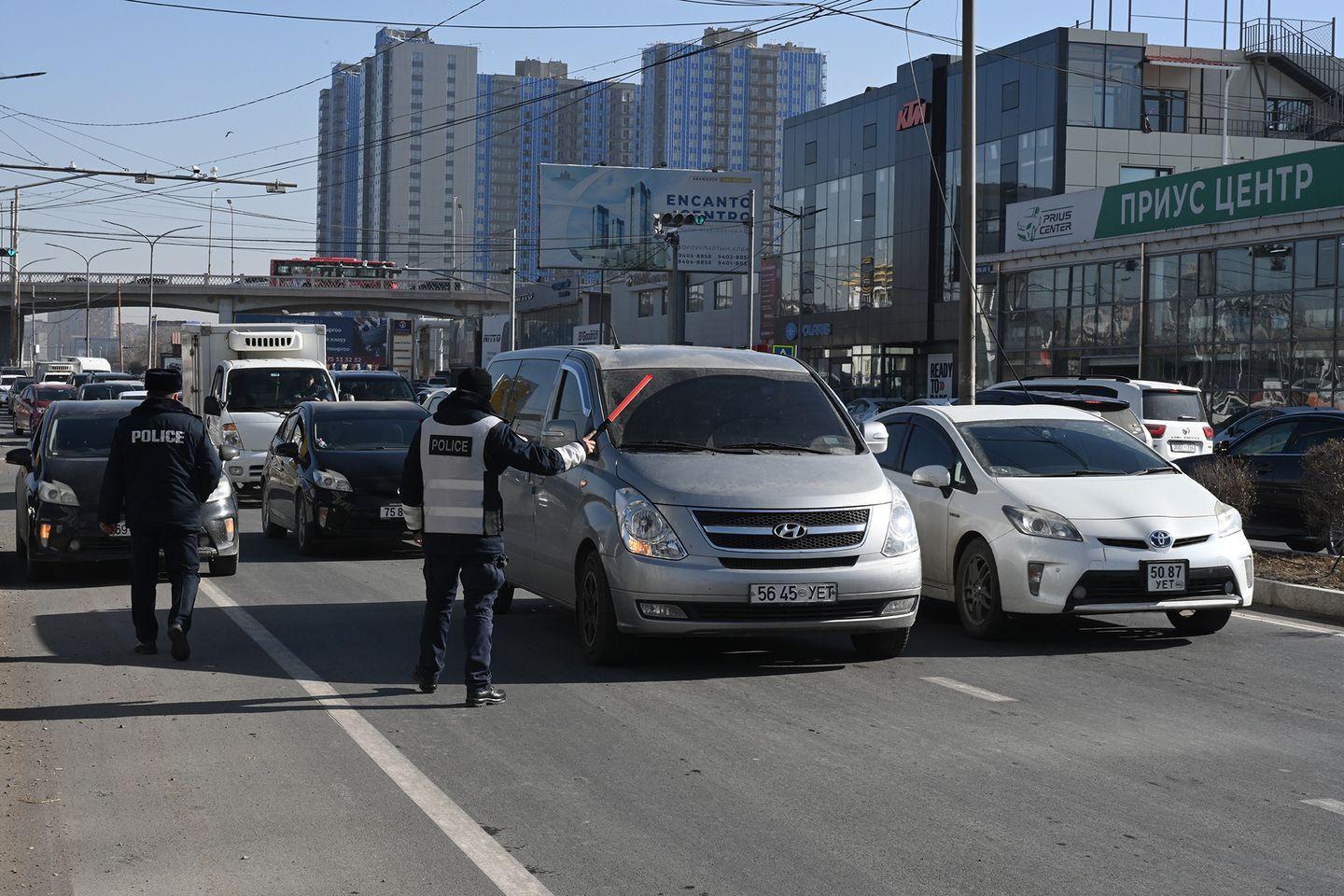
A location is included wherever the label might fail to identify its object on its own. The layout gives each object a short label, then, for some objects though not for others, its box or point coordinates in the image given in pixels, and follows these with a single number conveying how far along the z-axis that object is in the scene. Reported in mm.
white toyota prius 9750
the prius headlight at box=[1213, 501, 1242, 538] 10117
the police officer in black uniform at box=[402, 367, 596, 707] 7953
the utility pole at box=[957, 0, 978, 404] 18609
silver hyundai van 8531
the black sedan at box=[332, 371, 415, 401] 25469
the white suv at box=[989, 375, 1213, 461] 22266
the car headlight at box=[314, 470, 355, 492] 15359
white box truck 22500
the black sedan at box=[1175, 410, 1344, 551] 15578
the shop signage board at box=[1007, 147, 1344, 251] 34562
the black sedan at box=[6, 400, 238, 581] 13047
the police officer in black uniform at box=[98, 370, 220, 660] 9305
